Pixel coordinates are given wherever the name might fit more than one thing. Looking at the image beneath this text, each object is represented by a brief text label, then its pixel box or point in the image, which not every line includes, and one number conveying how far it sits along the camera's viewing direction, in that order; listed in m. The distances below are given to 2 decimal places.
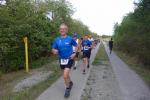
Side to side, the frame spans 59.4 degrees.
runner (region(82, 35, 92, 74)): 6.36
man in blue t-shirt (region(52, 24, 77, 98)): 3.74
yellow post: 6.03
